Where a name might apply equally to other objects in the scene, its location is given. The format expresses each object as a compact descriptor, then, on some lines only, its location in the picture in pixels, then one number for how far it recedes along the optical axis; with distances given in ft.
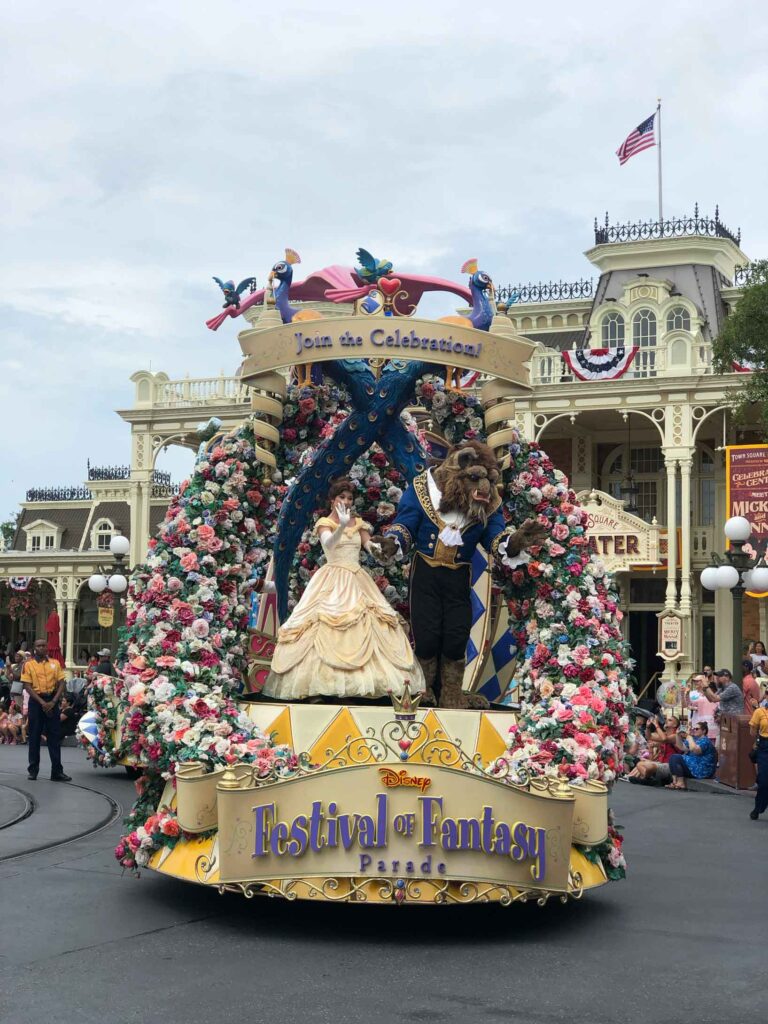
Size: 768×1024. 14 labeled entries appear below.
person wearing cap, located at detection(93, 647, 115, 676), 72.34
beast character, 29.84
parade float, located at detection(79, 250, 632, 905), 24.43
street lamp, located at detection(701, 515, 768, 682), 55.67
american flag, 94.99
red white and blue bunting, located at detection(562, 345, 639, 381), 90.38
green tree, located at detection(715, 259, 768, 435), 67.10
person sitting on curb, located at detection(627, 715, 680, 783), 55.01
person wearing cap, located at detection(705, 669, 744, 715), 53.78
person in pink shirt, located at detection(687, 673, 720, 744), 58.03
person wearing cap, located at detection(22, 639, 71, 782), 50.42
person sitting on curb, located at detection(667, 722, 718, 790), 54.44
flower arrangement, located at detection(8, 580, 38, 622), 125.28
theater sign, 91.40
